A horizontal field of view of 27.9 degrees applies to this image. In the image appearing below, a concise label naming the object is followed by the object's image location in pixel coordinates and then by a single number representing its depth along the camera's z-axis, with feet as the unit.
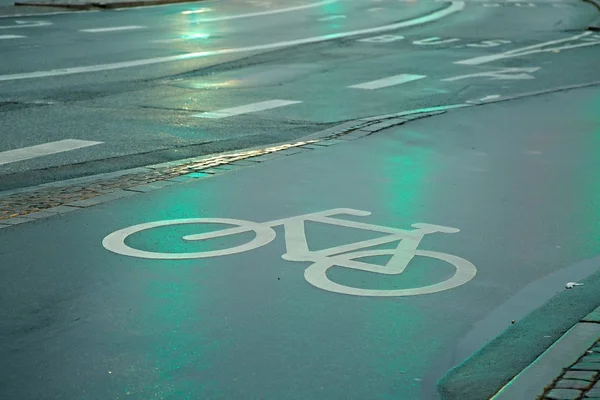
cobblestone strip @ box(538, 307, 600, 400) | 16.47
